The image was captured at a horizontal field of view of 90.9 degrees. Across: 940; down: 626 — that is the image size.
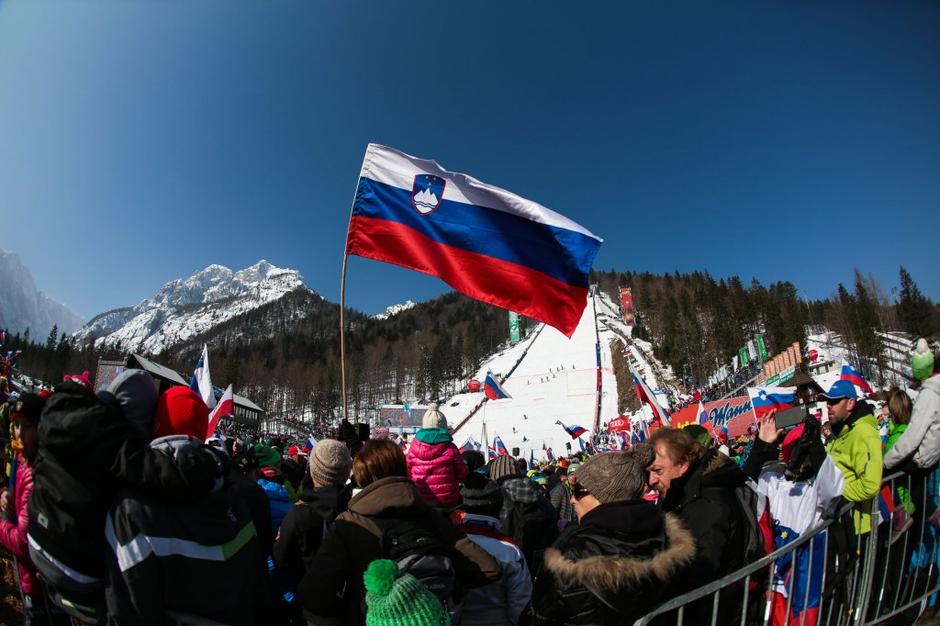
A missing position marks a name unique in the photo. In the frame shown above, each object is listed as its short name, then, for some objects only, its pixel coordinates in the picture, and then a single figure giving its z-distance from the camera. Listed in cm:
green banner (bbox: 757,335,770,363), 4294
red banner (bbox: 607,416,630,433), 1997
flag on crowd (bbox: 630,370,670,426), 897
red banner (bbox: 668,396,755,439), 1781
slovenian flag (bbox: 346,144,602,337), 557
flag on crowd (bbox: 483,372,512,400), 1854
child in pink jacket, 286
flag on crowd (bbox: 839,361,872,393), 502
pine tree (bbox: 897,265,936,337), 5445
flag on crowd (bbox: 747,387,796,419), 916
